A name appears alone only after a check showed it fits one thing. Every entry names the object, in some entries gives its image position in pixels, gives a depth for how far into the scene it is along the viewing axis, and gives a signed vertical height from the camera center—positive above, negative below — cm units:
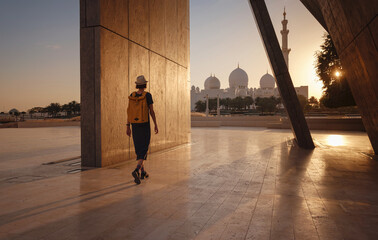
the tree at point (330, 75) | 1584 +239
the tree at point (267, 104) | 6169 +177
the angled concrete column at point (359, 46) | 454 +131
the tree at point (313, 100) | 6234 +282
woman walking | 456 -10
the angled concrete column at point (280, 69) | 900 +146
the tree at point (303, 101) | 4769 +190
